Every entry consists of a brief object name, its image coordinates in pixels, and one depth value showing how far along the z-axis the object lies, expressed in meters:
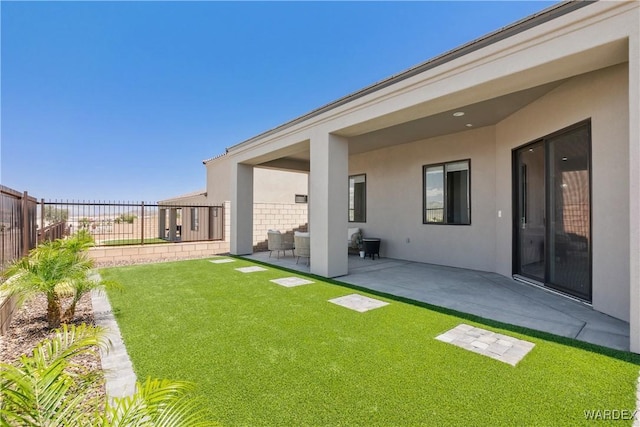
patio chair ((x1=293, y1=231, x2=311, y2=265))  8.20
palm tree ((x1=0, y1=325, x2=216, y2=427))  1.22
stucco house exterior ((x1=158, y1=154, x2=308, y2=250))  12.13
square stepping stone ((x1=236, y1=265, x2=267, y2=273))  7.30
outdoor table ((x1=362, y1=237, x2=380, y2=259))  9.30
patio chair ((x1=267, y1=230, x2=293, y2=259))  9.34
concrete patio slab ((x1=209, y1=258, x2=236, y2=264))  8.72
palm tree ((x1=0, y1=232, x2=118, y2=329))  3.46
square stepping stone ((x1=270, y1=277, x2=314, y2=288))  5.94
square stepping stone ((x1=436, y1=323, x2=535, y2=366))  2.90
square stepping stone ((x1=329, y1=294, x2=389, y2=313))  4.46
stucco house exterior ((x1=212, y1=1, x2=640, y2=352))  3.43
